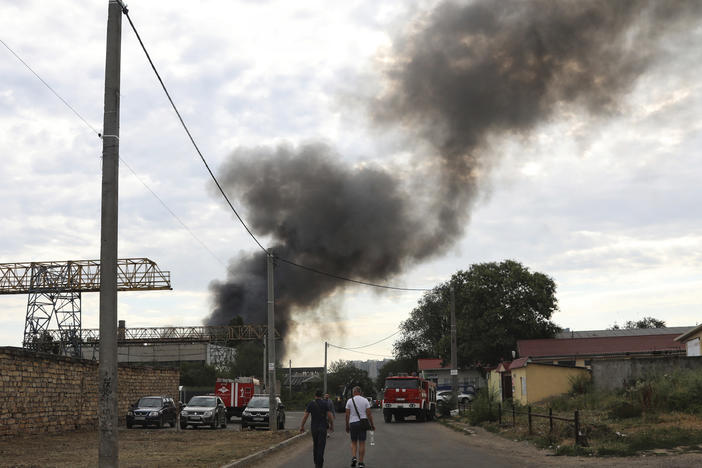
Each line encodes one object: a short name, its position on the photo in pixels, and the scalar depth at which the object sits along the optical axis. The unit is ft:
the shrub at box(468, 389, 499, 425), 107.86
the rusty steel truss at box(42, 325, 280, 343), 275.59
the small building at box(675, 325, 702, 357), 121.49
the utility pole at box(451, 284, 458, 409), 133.18
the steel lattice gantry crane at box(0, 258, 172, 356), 211.00
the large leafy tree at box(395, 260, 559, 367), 223.30
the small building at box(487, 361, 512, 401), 162.61
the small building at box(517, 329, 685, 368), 193.88
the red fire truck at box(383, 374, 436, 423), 134.72
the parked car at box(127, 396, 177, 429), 111.14
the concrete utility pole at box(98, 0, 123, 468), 35.29
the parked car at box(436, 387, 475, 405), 151.44
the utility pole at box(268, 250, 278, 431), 97.33
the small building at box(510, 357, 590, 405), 130.41
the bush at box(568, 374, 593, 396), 119.80
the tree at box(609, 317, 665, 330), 395.75
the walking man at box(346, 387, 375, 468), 51.67
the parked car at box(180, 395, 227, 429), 110.73
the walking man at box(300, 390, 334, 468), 49.73
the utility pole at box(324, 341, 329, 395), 248.30
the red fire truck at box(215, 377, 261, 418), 147.33
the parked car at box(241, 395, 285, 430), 109.50
